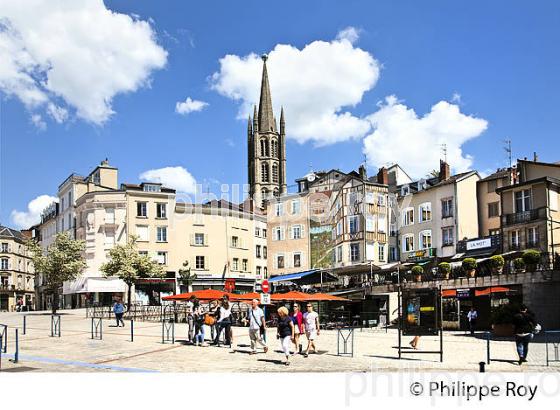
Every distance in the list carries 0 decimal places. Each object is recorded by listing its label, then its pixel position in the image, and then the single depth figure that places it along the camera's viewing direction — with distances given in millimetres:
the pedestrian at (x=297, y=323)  20123
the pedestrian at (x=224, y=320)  20922
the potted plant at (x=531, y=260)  32656
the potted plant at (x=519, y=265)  33281
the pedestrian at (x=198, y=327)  21675
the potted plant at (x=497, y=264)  34781
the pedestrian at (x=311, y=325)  19703
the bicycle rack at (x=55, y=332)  26044
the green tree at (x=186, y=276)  60888
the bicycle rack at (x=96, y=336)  24359
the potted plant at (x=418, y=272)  40322
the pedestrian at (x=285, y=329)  17328
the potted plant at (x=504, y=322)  28391
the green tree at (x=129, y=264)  49844
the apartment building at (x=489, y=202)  50438
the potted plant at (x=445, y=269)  37719
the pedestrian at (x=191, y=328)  22266
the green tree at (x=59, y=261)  44406
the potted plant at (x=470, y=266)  36422
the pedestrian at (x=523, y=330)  17438
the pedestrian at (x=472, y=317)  30962
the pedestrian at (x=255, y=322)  19453
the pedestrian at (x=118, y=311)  30838
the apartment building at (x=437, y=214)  50938
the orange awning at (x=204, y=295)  30234
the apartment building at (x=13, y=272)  83438
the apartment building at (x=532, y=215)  40969
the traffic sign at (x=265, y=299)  21781
